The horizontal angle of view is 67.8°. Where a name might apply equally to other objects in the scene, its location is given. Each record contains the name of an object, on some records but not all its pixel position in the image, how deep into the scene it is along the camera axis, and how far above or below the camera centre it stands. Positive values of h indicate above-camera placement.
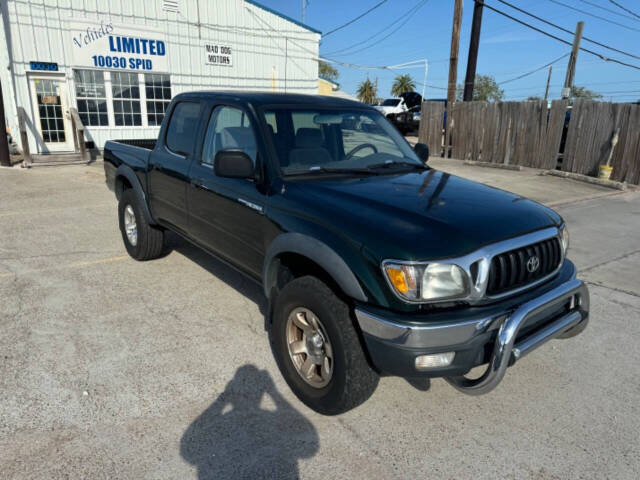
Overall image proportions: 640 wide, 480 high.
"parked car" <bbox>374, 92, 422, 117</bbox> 27.06 +0.68
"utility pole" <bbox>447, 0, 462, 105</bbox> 16.39 +2.39
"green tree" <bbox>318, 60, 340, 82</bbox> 69.32 +6.11
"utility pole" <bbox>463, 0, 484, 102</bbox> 17.03 +2.70
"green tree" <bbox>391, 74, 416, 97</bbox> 73.56 +4.54
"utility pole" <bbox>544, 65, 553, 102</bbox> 59.61 +4.81
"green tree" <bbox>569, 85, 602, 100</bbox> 74.07 +4.34
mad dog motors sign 16.78 +1.92
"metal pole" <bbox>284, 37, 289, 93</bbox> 18.89 +2.32
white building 13.46 +1.54
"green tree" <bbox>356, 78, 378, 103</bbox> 68.32 +3.25
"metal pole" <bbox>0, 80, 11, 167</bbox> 12.23 -0.98
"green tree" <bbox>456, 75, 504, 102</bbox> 76.76 +4.55
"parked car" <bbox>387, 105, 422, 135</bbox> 26.33 -0.30
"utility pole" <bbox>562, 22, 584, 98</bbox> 19.59 +2.76
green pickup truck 2.42 -0.75
